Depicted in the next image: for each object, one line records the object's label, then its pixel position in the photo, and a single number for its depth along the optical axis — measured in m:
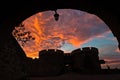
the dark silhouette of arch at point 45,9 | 1.83
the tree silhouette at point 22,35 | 7.79
